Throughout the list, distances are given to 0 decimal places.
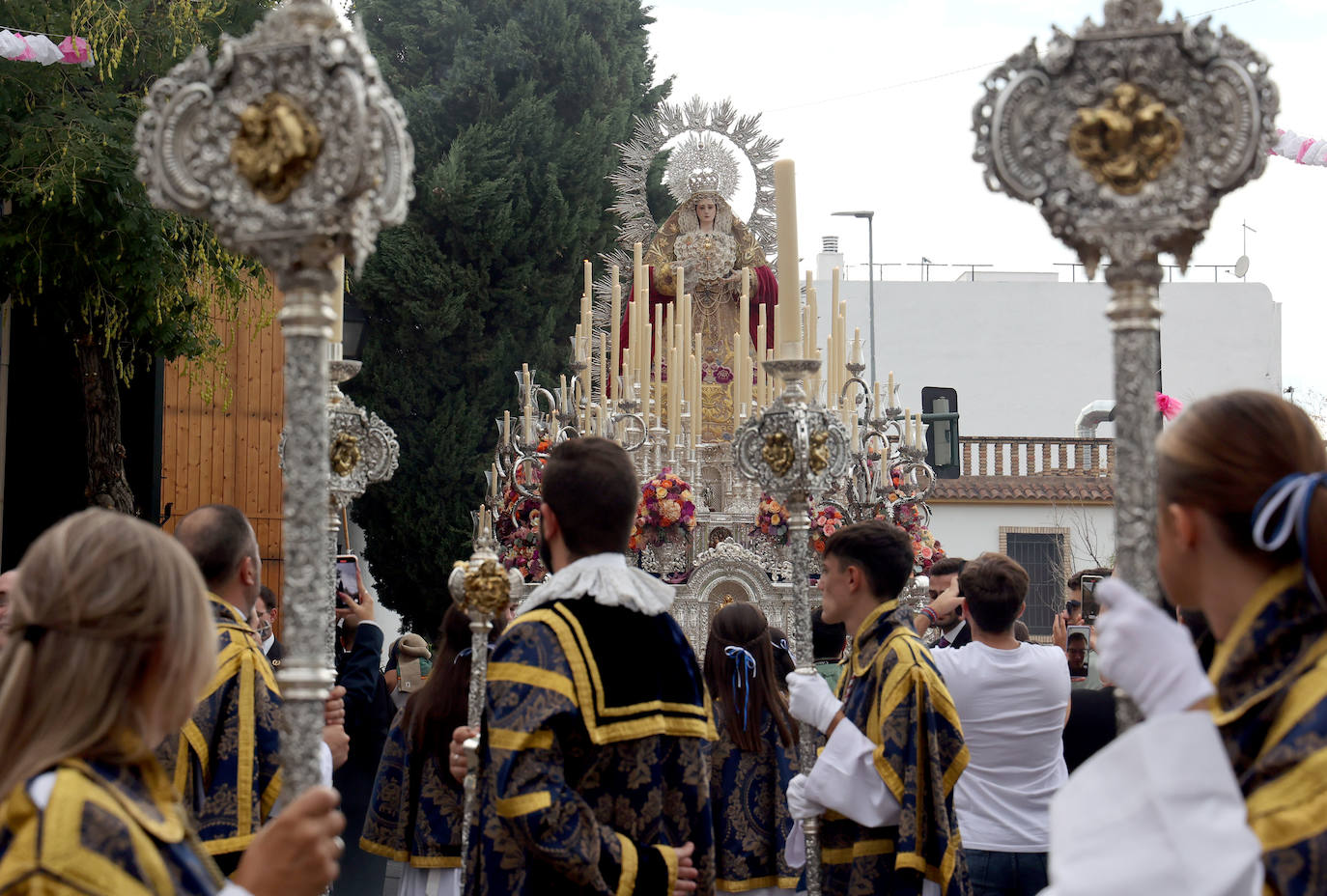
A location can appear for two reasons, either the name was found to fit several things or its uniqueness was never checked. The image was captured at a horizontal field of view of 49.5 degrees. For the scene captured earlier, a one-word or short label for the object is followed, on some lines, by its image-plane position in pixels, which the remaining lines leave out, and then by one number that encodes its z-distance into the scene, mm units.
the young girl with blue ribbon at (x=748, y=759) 5230
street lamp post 26609
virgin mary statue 13195
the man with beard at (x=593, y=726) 3156
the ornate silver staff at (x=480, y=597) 4207
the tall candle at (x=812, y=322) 8266
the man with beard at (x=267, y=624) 5789
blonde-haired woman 1890
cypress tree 18500
